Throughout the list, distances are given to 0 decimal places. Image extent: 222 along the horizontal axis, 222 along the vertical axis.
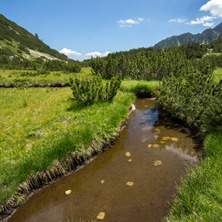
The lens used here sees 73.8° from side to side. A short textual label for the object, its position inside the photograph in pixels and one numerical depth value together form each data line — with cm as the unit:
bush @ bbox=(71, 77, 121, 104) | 1012
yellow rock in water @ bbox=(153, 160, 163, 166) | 586
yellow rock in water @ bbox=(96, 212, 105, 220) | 387
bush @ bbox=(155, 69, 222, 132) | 665
